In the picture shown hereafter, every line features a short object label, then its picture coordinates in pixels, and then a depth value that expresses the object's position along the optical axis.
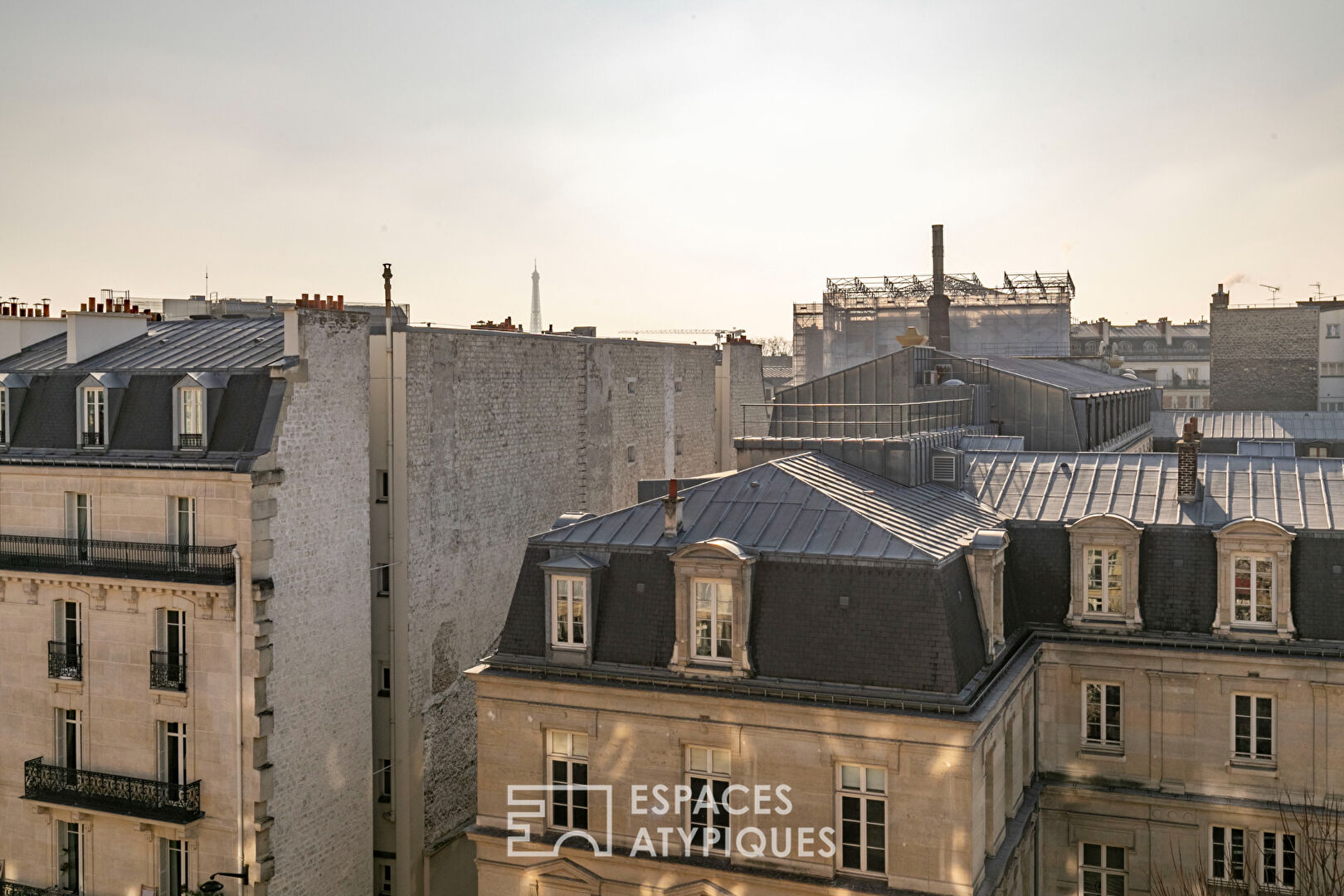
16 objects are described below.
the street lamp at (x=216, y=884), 25.84
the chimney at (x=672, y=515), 24.41
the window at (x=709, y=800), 22.64
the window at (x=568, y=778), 23.73
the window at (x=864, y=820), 21.42
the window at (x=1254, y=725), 25.55
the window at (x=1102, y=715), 26.88
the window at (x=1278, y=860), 25.31
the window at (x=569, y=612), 24.09
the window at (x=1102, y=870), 26.95
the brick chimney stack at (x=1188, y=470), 27.48
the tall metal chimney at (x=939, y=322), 53.69
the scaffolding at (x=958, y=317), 71.38
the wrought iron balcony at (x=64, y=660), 28.17
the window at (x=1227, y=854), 25.77
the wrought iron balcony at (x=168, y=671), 26.78
